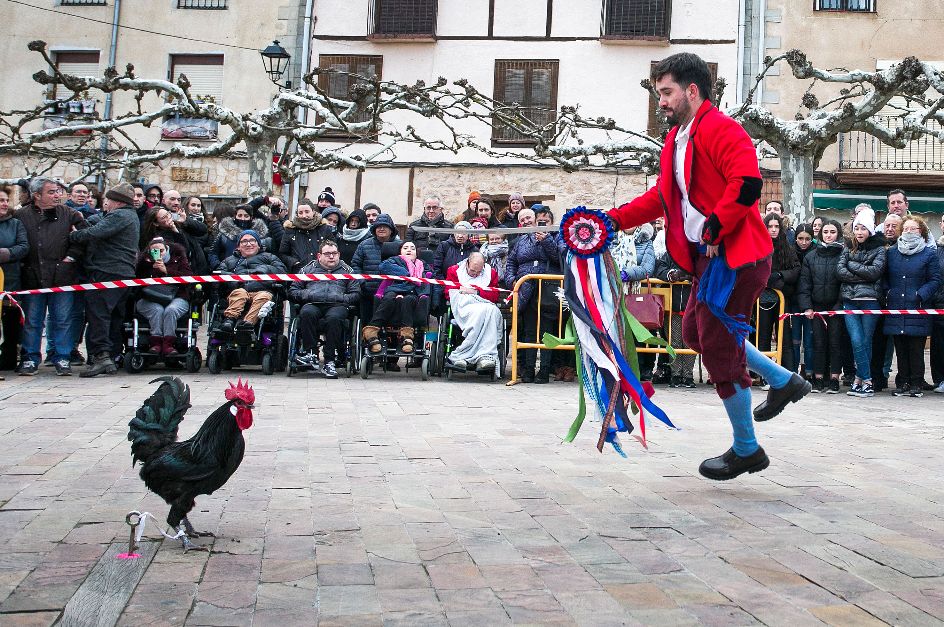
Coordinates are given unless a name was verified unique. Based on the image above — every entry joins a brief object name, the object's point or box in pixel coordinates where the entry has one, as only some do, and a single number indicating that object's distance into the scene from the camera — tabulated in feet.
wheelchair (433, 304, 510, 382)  41.50
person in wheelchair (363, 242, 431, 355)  41.22
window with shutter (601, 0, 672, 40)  87.97
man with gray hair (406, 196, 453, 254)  44.70
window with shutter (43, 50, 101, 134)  92.27
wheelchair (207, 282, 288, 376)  40.73
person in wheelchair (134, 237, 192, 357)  39.99
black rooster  14.44
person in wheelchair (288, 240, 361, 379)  40.88
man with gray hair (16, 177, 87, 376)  38.58
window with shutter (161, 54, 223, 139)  91.91
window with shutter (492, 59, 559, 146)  89.56
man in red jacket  18.17
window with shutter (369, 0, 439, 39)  90.33
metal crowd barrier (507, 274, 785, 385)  40.52
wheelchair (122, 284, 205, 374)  39.99
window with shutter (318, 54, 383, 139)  90.74
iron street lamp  69.26
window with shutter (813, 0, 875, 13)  87.81
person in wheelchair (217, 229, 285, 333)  40.55
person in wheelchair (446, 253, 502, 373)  40.70
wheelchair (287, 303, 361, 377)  40.73
